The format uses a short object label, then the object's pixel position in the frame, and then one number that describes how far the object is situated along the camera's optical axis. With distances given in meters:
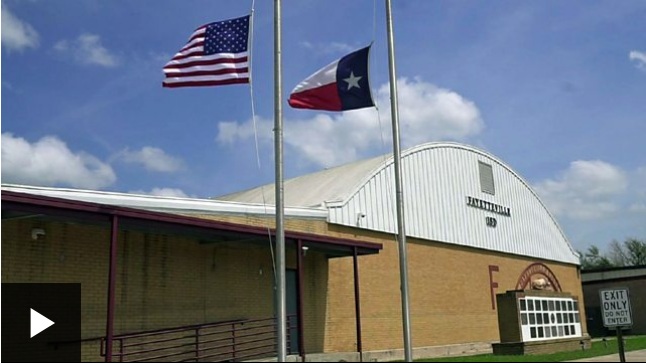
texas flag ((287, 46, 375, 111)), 14.89
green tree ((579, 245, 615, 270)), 94.75
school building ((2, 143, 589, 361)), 17.69
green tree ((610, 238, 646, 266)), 88.44
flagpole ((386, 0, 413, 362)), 14.52
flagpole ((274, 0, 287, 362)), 12.98
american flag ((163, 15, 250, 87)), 14.38
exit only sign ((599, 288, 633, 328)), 15.90
